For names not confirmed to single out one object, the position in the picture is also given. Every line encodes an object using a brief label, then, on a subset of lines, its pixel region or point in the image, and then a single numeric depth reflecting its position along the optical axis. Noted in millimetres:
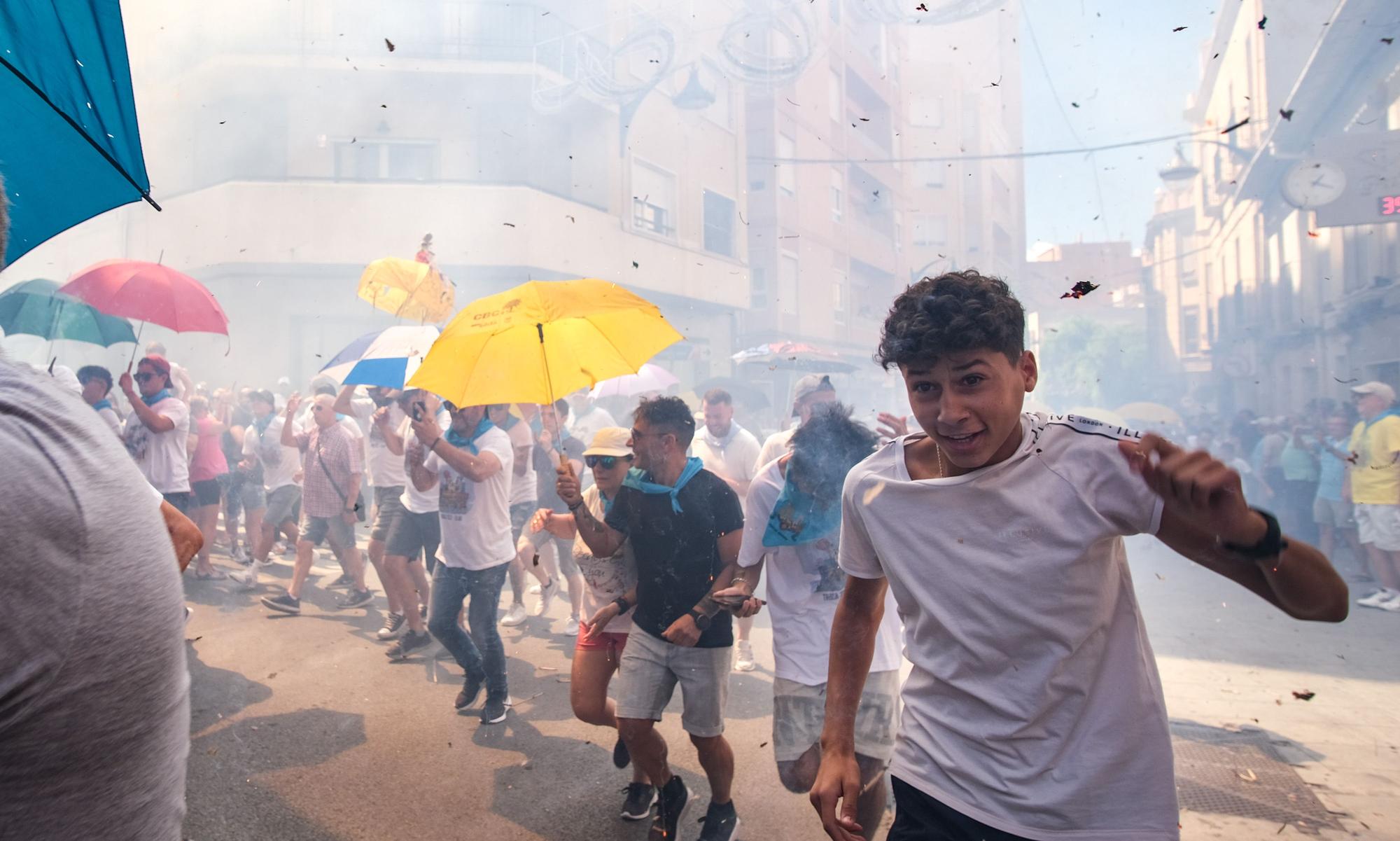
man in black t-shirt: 2922
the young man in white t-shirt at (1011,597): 1424
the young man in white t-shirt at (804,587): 2727
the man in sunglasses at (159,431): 5688
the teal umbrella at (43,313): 5809
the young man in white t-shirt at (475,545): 4152
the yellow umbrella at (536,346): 3098
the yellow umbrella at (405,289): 5668
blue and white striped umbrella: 4672
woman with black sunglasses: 3217
